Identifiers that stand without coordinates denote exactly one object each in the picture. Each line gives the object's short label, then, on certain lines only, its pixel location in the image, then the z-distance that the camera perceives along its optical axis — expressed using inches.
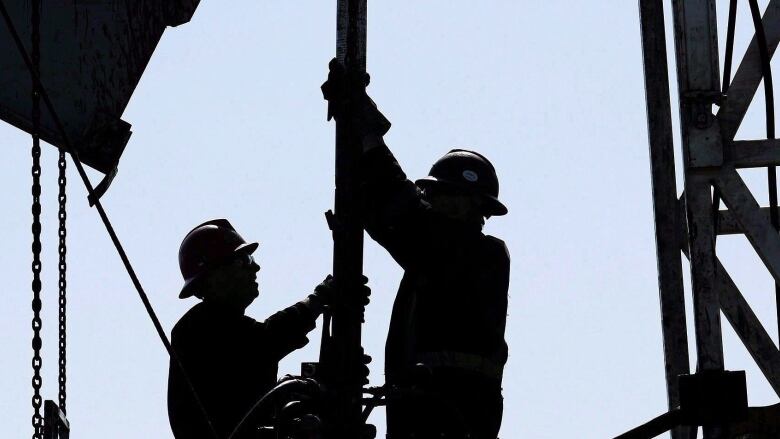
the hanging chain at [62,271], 578.9
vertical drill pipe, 472.9
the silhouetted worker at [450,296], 532.6
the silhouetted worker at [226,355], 570.1
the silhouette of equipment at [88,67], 582.7
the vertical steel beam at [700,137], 496.6
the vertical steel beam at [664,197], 583.6
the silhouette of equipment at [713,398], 475.0
